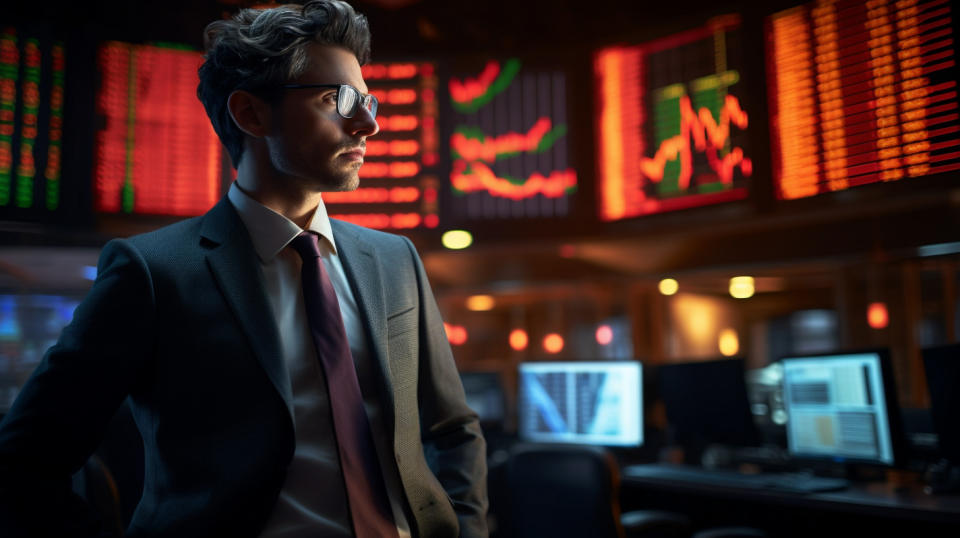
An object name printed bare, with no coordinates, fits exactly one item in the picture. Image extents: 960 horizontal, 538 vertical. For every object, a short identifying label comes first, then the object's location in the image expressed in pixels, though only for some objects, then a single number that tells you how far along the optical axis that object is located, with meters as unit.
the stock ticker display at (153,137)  3.38
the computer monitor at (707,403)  3.36
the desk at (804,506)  2.42
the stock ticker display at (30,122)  3.14
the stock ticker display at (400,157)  3.72
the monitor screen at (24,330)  3.63
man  0.93
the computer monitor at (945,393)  2.53
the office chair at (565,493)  2.69
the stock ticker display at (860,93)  2.77
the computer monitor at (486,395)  4.36
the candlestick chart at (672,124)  3.38
